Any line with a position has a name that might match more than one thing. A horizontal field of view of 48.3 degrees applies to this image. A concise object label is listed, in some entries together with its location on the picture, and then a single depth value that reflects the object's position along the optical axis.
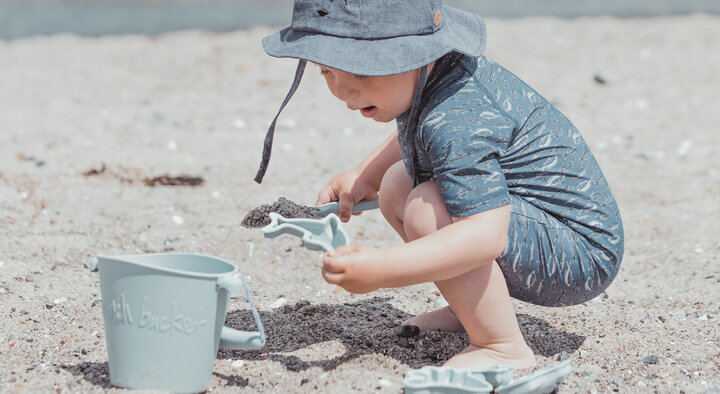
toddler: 1.95
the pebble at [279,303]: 2.70
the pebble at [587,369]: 2.20
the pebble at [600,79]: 5.84
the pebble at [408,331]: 2.46
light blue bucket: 1.86
